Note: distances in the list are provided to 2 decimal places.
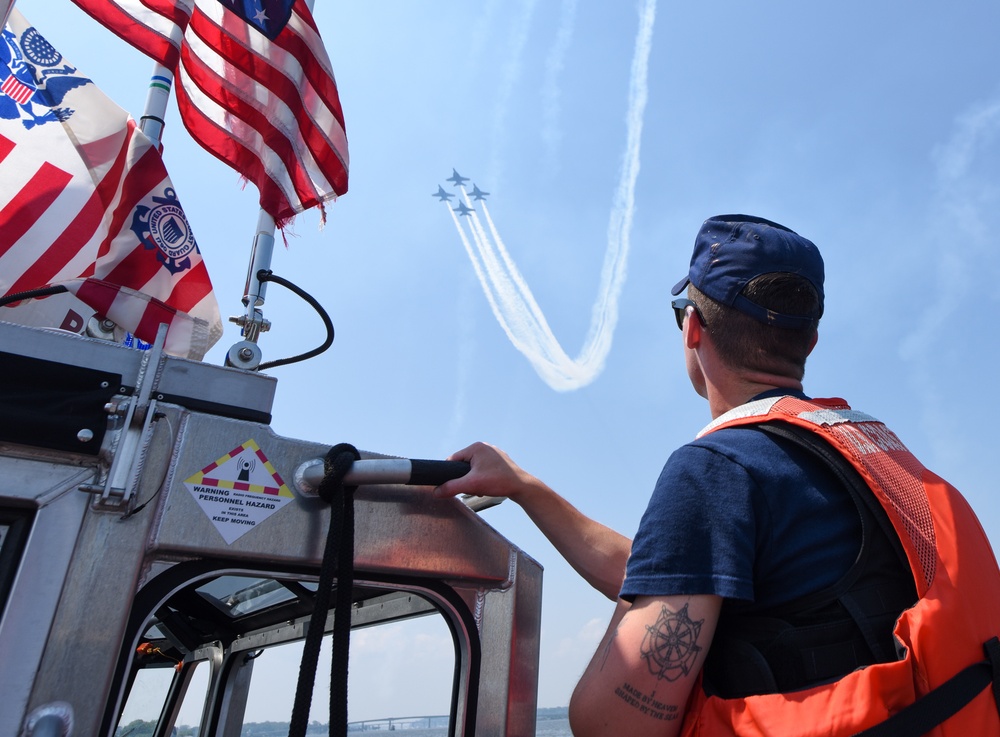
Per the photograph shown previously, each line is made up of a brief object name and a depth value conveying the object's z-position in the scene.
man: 1.36
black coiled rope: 1.75
